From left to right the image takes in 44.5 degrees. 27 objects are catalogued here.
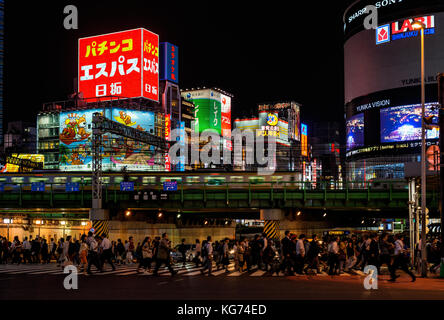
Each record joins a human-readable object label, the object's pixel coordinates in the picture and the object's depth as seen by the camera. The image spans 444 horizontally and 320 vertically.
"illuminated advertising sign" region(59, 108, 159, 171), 79.62
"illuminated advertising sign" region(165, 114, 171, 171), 93.25
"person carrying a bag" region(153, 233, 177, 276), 19.69
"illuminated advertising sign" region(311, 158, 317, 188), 152.80
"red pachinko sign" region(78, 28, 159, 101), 76.06
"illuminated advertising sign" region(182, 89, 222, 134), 136.62
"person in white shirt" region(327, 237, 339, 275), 20.85
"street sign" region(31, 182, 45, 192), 48.53
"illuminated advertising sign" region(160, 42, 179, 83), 105.19
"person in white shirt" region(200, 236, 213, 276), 22.72
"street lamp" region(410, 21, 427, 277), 21.12
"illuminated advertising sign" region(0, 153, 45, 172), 102.19
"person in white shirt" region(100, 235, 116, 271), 22.58
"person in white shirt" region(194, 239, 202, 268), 27.03
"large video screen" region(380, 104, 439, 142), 67.53
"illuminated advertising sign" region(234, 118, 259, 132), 164.62
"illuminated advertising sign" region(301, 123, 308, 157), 173.73
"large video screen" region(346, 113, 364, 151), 75.31
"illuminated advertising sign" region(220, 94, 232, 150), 142.62
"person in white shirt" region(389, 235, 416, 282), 18.17
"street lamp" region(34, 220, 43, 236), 46.46
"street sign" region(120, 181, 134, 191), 44.84
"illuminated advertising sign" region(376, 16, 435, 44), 69.56
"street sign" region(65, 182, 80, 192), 46.00
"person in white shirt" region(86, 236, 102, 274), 21.77
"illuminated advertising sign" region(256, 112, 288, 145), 160.88
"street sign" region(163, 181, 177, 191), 45.38
